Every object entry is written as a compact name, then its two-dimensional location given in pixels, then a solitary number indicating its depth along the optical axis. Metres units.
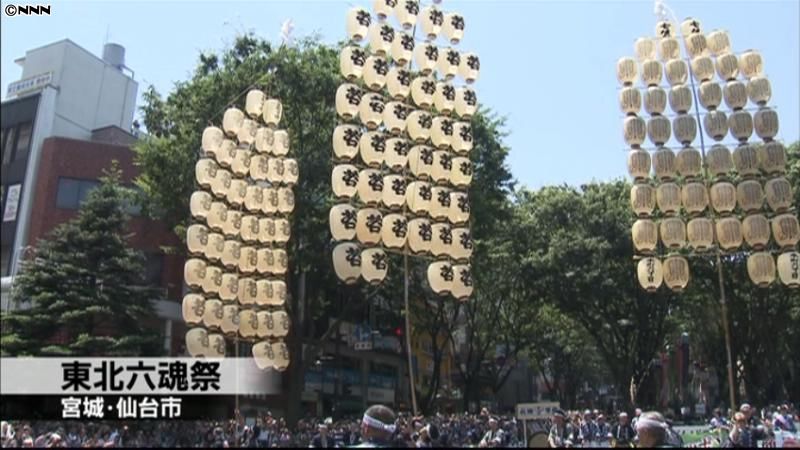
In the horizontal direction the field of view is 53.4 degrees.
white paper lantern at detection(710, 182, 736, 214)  18.16
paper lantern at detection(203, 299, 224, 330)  18.98
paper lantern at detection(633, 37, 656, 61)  19.23
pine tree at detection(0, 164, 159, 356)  20.75
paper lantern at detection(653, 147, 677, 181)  18.53
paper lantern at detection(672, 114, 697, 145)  18.52
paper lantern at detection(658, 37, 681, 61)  19.05
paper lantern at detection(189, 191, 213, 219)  19.30
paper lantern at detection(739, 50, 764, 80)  18.64
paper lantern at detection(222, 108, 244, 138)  19.64
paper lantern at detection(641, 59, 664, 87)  19.05
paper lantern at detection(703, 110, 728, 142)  18.47
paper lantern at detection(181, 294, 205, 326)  18.89
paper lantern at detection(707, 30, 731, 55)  18.88
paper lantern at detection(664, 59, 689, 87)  18.95
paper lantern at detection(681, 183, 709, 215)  18.25
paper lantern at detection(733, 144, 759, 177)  18.17
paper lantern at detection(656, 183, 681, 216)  18.38
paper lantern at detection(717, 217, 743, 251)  18.05
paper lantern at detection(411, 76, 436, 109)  19.59
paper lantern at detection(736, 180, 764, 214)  18.08
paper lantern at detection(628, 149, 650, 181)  18.70
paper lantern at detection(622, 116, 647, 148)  18.77
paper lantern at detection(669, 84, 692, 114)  18.72
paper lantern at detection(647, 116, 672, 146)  18.67
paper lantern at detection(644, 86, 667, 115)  18.86
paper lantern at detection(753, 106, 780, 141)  18.27
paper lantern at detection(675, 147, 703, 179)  18.39
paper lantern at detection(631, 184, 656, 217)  18.67
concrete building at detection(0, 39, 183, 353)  27.61
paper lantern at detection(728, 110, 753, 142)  18.34
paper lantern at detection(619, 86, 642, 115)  19.02
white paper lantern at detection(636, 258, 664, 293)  18.55
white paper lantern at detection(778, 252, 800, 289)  18.02
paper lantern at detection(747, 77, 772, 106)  18.44
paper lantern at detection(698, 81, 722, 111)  18.59
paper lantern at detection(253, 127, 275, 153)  19.95
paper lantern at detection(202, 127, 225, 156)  19.39
